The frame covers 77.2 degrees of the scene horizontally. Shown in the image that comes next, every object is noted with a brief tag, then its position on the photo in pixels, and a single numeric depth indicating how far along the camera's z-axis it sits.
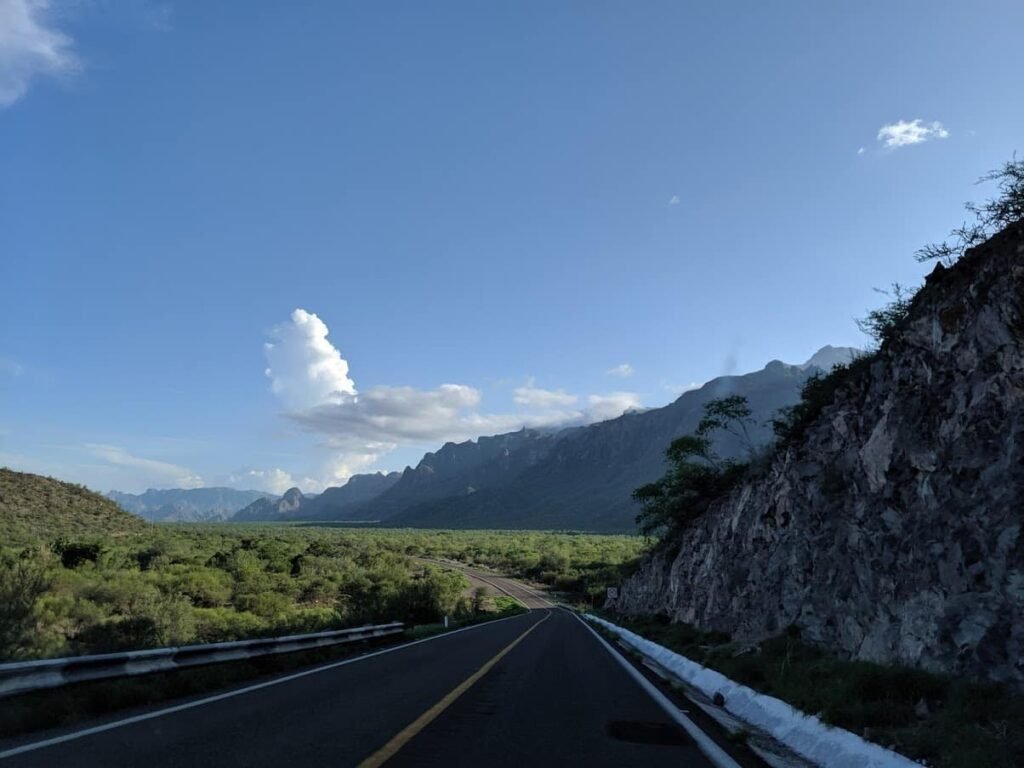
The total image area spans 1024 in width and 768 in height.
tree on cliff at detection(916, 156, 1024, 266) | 10.70
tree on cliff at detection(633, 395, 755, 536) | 34.06
